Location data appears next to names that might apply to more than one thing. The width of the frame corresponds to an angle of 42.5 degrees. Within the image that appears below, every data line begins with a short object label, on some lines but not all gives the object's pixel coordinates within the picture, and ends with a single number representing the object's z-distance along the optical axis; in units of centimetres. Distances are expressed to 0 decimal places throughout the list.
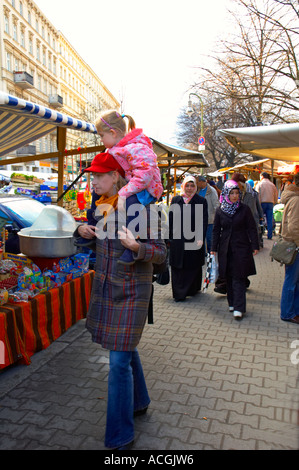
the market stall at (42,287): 349
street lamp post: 2472
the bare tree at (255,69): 1302
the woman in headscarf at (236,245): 502
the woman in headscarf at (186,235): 577
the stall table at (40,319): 336
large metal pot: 411
